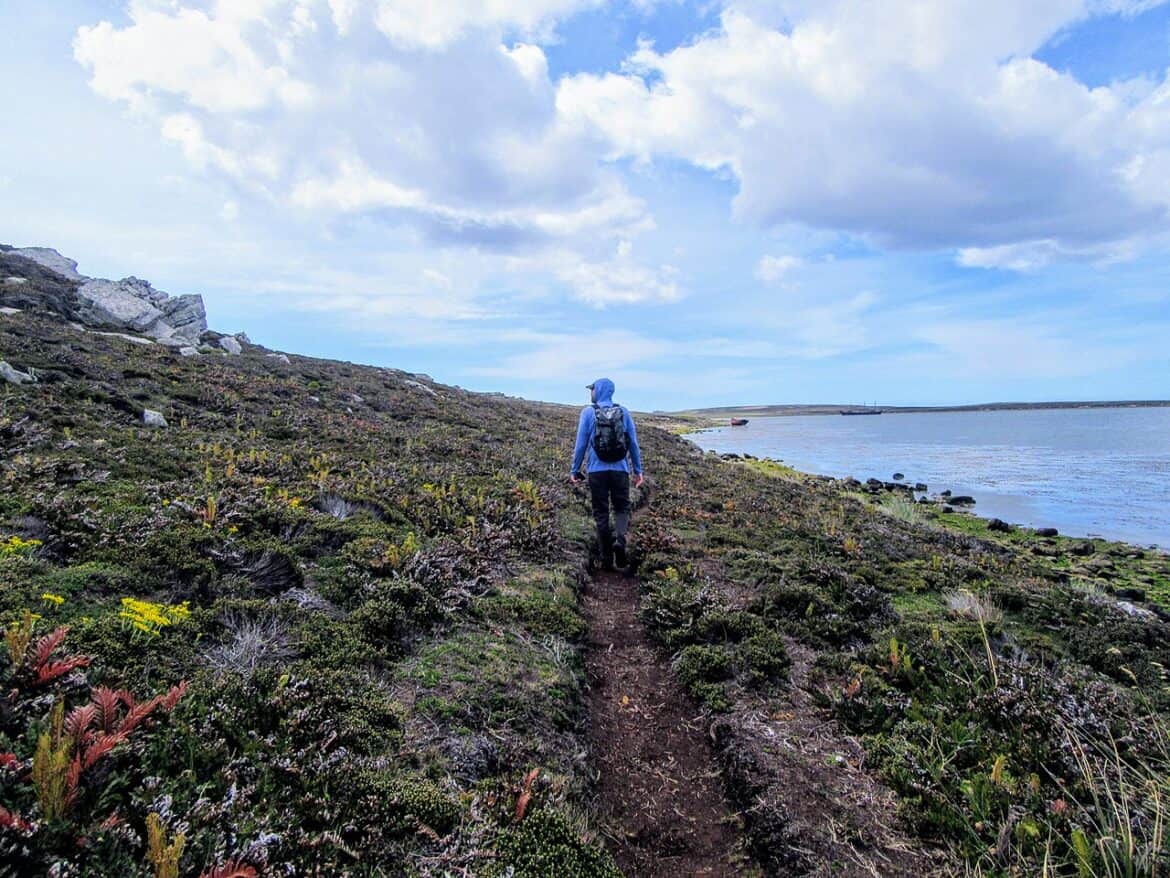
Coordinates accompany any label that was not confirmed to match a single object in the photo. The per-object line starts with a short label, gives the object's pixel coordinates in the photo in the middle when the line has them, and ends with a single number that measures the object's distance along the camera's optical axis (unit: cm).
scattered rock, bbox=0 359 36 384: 1151
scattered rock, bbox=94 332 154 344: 2089
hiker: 936
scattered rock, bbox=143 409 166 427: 1161
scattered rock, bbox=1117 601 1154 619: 991
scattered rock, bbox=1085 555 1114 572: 1513
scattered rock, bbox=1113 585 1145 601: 1298
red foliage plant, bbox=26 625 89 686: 323
